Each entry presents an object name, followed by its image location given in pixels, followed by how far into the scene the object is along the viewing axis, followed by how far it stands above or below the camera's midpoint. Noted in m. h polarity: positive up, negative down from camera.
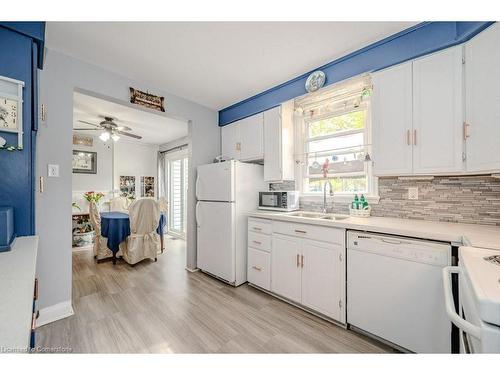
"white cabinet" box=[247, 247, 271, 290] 2.42 -0.93
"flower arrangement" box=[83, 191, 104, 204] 4.17 -0.15
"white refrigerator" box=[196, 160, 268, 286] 2.66 -0.32
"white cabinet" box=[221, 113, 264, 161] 2.89 +0.71
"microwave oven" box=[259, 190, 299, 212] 2.61 -0.16
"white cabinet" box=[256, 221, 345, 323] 1.84 -0.75
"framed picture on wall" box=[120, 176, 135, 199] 5.34 +0.05
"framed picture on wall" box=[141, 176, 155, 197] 5.75 +0.05
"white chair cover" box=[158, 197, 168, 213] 4.23 -0.33
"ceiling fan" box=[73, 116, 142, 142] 3.68 +1.04
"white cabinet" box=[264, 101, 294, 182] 2.67 +0.57
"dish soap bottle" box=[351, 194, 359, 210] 2.23 -0.16
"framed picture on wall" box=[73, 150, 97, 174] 4.68 +0.59
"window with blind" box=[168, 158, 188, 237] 5.45 -0.19
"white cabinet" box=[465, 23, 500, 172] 1.33 +0.57
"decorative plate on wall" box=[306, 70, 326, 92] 2.24 +1.13
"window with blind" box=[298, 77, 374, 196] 2.31 +0.57
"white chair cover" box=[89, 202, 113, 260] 3.46 -0.86
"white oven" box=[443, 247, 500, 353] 0.62 -0.37
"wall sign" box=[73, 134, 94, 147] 4.68 +1.06
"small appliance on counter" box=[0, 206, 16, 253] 1.09 -0.21
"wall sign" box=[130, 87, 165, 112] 2.48 +1.07
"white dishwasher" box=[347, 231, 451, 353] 1.37 -0.73
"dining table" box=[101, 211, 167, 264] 3.41 -0.67
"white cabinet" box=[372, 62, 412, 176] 1.76 +0.57
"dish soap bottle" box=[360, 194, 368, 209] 2.18 -0.14
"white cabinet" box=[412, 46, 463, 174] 1.54 +0.56
